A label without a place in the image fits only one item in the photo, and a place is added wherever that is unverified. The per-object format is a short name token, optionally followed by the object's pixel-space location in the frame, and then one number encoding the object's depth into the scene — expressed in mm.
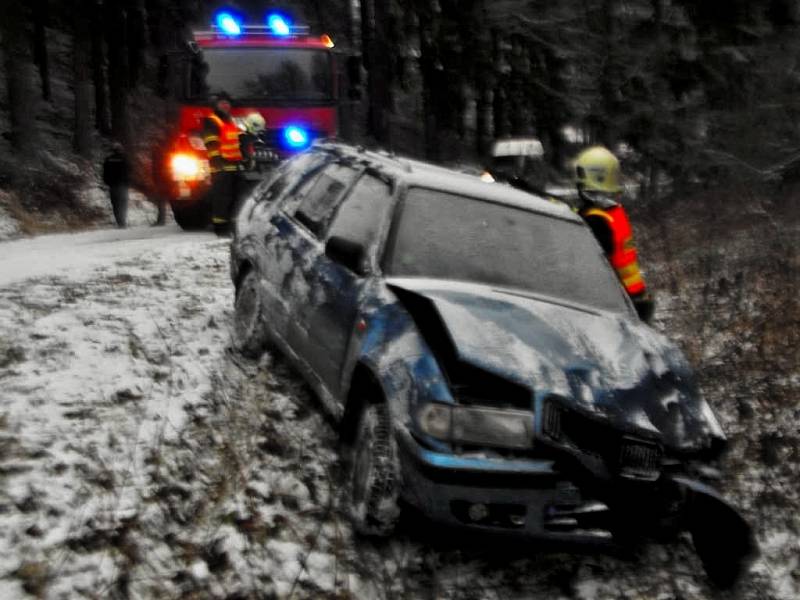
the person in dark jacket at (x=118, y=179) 18016
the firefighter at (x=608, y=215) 6445
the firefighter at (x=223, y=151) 12602
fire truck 13672
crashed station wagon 4172
